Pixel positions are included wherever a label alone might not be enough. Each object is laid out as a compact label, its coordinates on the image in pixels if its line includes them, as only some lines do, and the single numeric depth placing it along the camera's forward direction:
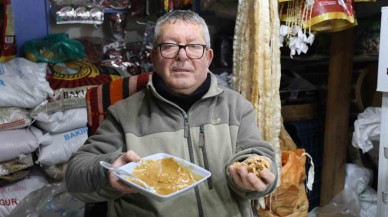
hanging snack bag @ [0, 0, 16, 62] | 1.93
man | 1.07
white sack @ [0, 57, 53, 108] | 1.77
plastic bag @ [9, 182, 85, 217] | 1.67
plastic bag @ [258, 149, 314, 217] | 1.58
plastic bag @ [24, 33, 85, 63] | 2.03
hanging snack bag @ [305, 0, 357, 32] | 1.52
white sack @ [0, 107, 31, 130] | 1.78
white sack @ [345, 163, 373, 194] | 1.94
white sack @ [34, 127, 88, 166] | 1.88
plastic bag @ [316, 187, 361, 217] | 1.88
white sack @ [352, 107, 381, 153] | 1.75
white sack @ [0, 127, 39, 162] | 1.74
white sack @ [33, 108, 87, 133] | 1.86
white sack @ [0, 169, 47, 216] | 1.86
